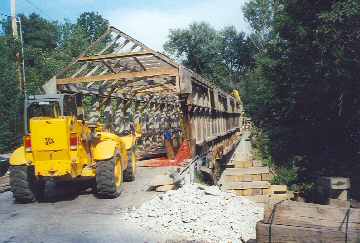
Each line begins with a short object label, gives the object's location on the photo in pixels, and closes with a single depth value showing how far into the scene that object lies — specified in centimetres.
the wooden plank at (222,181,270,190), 1231
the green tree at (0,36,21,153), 2206
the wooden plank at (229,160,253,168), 1572
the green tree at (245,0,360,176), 1680
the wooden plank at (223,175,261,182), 1321
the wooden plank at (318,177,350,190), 638
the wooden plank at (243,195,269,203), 1183
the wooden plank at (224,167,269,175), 1353
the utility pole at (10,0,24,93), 2353
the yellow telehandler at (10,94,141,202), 942
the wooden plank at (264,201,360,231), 460
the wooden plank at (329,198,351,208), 572
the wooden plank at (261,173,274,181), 1349
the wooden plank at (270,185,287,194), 1256
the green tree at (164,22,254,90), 6981
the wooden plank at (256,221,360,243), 451
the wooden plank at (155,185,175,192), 1038
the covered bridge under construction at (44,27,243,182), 1288
